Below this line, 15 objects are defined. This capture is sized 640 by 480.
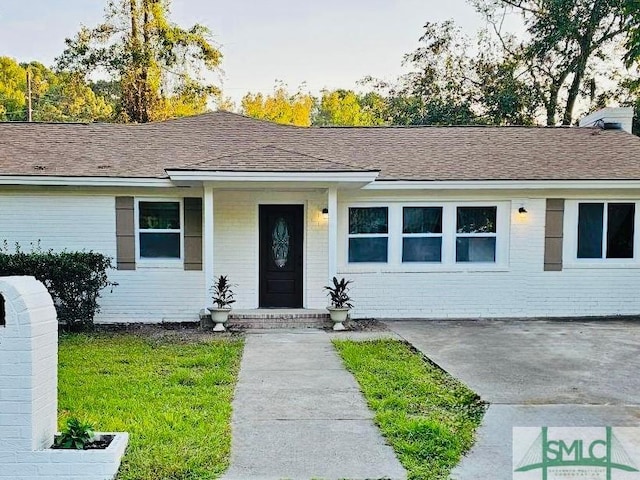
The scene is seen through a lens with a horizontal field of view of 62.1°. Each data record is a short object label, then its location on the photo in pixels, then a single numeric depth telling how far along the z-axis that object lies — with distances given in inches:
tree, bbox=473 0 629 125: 740.0
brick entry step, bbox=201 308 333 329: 371.9
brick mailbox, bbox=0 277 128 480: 135.6
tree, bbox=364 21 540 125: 807.7
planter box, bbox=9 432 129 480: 138.3
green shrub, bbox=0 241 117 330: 347.9
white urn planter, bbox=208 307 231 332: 360.2
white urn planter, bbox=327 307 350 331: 365.7
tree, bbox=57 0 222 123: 911.7
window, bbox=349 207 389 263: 412.8
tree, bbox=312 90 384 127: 1525.6
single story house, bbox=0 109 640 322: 387.5
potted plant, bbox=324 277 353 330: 366.3
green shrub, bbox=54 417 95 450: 144.1
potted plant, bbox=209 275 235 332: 360.8
